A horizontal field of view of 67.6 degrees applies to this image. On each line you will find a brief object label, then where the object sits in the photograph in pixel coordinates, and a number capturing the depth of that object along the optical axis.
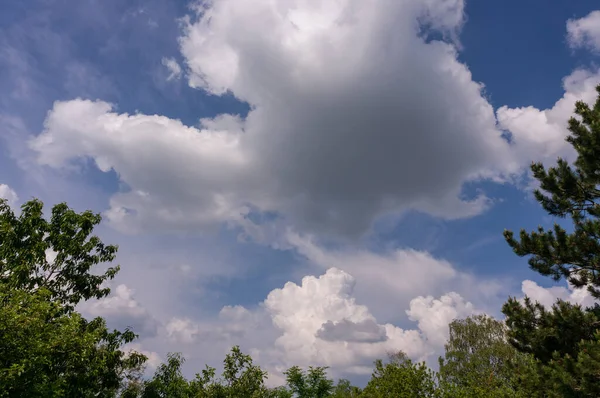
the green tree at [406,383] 20.81
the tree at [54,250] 23.36
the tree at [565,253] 19.17
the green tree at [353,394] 26.88
